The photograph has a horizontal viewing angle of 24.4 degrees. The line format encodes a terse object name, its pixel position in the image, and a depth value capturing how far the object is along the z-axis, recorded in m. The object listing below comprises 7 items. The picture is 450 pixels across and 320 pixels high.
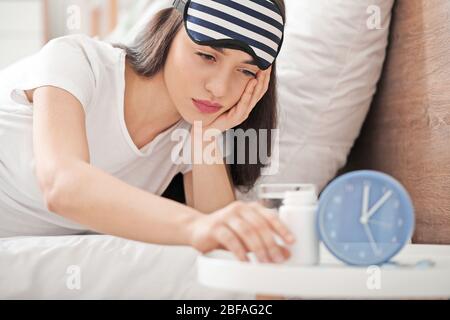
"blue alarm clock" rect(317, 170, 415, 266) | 1.16
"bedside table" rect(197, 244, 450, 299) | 1.13
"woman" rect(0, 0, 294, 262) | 1.21
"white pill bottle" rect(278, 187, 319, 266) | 1.17
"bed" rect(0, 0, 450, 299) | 1.39
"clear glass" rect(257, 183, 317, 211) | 1.24
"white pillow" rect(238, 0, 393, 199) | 1.86
